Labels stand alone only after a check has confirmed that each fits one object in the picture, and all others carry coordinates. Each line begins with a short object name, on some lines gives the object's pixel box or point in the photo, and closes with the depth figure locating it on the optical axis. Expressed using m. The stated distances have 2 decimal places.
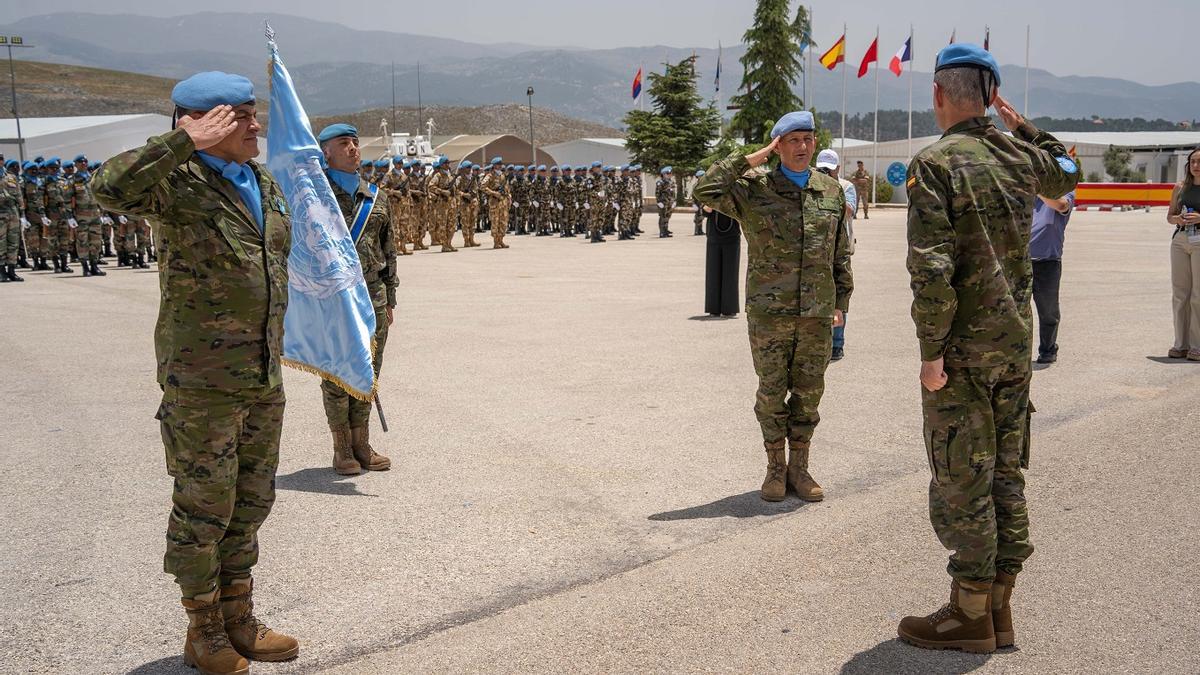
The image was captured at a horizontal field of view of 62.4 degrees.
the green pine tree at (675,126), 48.19
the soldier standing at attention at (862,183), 34.97
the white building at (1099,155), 61.47
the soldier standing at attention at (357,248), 6.28
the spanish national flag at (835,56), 42.28
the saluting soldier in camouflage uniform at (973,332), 3.61
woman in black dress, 12.59
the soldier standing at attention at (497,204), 25.48
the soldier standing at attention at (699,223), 28.05
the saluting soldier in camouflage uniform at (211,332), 3.53
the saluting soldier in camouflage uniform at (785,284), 5.59
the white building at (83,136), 49.84
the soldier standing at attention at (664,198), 28.95
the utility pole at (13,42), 41.16
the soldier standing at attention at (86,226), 18.78
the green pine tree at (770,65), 50.12
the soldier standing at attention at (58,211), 19.17
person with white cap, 8.16
